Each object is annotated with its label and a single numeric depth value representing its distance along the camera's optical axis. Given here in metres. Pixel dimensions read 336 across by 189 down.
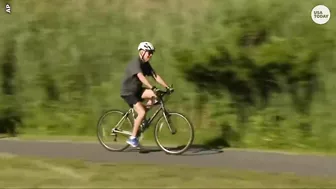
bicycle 12.46
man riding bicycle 12.30
